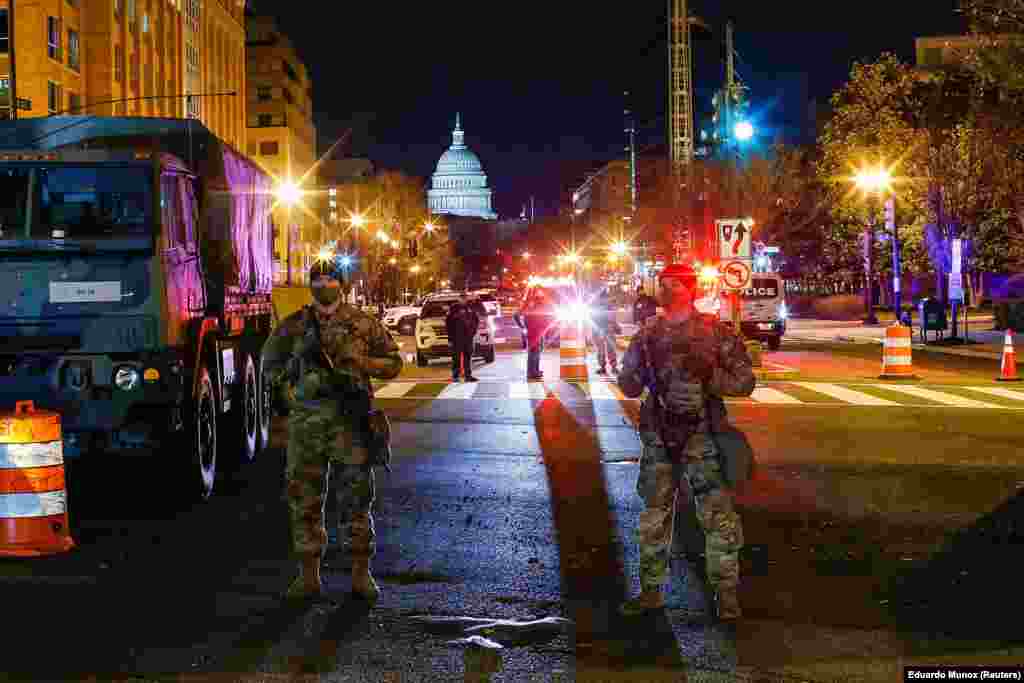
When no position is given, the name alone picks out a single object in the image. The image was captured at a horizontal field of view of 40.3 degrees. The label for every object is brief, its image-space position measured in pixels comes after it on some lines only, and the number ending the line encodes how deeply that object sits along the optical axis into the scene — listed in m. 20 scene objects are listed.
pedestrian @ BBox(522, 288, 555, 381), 25.94
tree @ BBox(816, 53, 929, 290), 48.97
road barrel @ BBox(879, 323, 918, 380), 24.97
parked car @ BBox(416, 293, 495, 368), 31.58
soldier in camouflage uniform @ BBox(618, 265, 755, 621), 7.12
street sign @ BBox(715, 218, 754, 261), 24.36
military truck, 10.29
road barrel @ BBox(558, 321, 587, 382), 25.91
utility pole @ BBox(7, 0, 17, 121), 33.22
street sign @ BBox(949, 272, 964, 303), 37.22
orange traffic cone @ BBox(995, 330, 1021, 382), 24.22
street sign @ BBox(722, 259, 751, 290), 24.09
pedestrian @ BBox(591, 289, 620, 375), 27.62
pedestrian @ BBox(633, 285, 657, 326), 24.69
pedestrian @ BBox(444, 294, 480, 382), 25.73
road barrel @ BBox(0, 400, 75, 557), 8.84
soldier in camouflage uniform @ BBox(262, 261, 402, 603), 7.52
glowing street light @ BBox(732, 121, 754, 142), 47.62
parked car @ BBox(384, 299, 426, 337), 56.28
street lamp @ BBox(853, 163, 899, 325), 43.86
